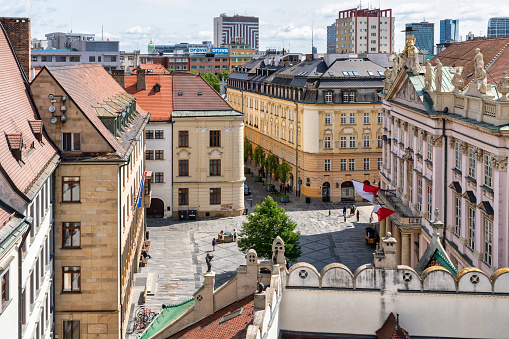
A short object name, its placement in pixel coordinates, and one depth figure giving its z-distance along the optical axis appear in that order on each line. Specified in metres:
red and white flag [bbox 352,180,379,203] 63.50
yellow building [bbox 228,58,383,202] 96.38
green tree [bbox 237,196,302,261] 58.41
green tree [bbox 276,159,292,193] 102.31
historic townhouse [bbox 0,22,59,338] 26.81
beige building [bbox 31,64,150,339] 40.84
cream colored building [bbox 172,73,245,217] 84.06
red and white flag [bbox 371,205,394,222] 59.53
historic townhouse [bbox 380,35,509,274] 42.47
